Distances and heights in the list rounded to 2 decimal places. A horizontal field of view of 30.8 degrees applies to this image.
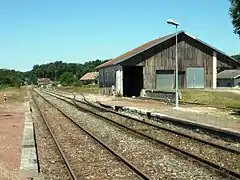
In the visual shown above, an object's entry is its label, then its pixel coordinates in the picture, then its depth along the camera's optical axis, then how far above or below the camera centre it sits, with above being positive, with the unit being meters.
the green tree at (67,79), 142.18 +1.06
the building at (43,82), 170.10 +0.22
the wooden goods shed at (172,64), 46.38 +1.82
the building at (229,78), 87.72 +0.43
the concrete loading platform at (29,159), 8.65 -1.79
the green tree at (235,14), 21.70 +3.33
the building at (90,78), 135.52 +1.28
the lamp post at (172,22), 25.25 +3.40
